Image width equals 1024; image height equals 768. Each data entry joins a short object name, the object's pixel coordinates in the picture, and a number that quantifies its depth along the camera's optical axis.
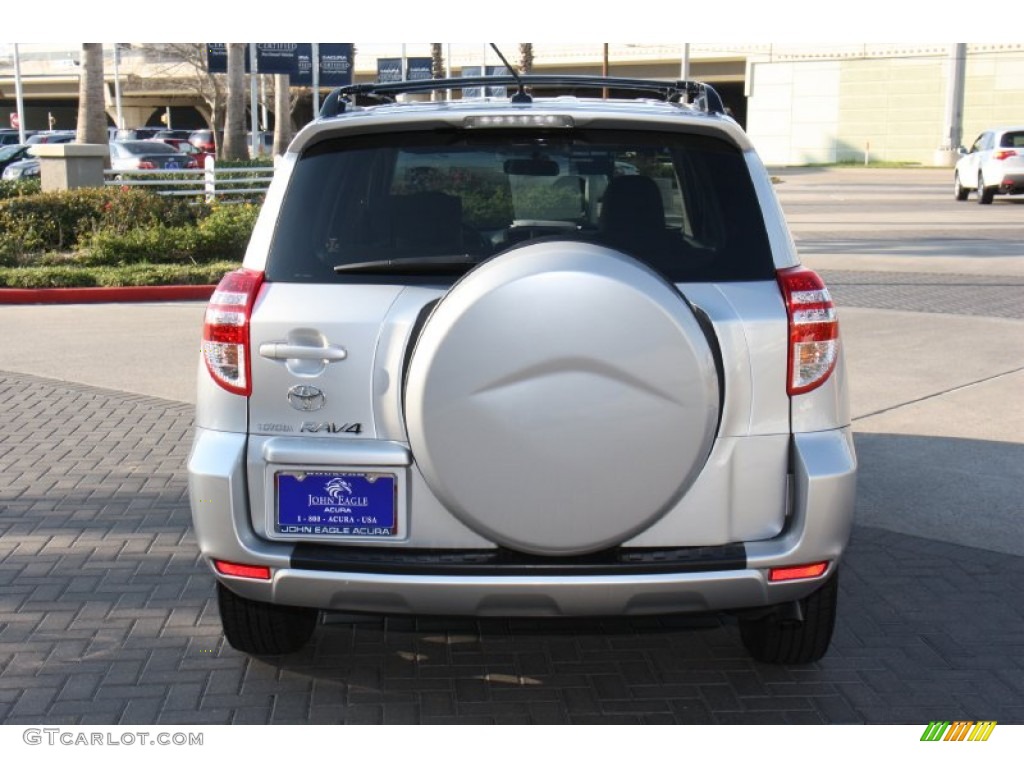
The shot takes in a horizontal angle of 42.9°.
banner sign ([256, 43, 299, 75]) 37.00
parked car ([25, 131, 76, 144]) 41.02
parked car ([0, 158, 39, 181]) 30.58
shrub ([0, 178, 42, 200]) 20.59
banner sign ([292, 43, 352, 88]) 42.97
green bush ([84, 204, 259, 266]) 16.30
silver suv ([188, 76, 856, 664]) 3.45
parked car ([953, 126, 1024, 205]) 28.95
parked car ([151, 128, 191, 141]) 51.62
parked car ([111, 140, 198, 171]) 31.89
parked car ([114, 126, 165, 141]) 49.71
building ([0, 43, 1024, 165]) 62.16
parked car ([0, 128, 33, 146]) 47.19
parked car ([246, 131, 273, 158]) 55.73
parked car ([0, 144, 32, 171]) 34.34
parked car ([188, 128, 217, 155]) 49.19
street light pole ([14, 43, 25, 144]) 50.37
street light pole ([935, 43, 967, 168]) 50.88
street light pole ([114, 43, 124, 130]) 63.44
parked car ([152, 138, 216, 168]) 44.20
